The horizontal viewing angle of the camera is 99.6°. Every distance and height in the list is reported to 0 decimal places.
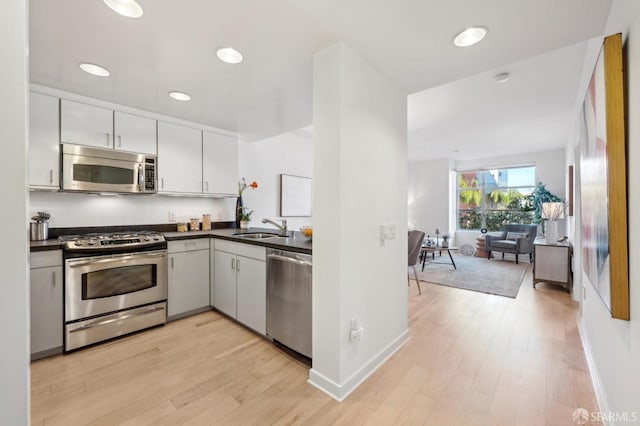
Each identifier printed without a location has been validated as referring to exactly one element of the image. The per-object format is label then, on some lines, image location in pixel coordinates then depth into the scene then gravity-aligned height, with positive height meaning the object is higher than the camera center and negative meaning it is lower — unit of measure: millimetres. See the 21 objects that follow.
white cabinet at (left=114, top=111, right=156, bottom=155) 2781 +876
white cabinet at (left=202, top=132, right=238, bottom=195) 3477 +681
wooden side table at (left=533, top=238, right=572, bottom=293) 3812 -717
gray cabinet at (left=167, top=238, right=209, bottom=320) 2873 -689
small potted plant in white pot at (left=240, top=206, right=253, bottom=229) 3893 -63
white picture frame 4719 +340
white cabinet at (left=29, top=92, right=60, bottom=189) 2334 +652
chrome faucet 2955 -184
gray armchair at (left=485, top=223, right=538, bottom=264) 5883 -596
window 6738 +452
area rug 4117 -1094
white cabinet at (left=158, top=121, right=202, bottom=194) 3090 +670
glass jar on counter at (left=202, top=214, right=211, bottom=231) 3678 -100
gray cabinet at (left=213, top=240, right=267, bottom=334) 2473 -682
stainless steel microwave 2484 +443
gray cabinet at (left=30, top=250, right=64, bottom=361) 2139 -714
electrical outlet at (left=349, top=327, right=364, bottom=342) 1815 -816
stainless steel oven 2281 -657
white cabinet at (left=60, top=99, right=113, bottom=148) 2480 +870
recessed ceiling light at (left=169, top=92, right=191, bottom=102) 2598 +1166
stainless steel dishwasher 2047 -681
